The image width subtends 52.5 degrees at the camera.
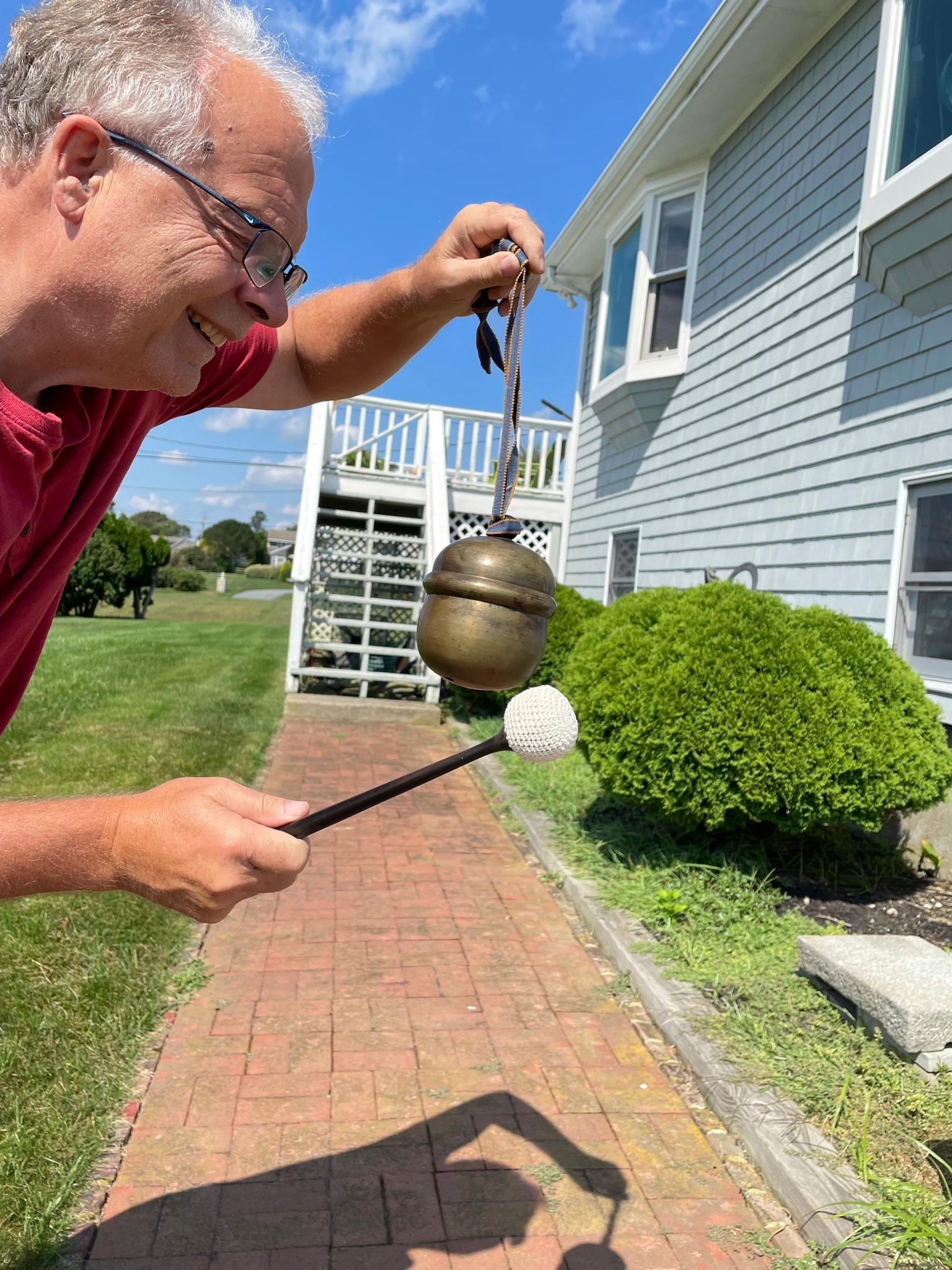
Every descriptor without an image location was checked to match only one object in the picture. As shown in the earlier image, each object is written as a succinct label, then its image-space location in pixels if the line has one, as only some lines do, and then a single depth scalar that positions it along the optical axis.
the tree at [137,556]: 25.70
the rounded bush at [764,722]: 4.50
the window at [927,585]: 5.21
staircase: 10.78
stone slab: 2.95
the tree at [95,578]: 24.30
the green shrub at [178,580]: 44.09
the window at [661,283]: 8.92
